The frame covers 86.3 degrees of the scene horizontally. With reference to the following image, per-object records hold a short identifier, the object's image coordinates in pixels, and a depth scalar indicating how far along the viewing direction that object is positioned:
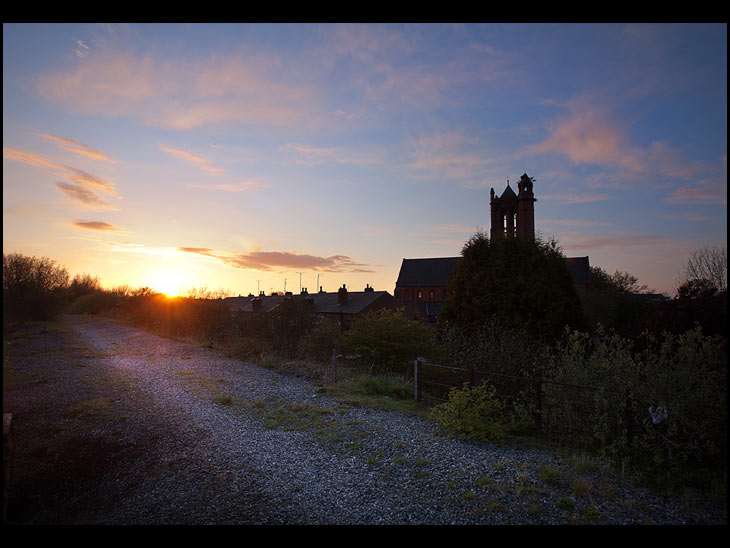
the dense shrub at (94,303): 42.34
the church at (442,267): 36.66
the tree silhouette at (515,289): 10.50
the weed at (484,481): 4.77
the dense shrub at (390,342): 12.48
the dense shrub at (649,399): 5.27
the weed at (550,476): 4.80
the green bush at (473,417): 6.64
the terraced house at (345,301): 37.33
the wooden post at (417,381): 9.79
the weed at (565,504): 4.17
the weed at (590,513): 3.99
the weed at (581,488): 4.44
